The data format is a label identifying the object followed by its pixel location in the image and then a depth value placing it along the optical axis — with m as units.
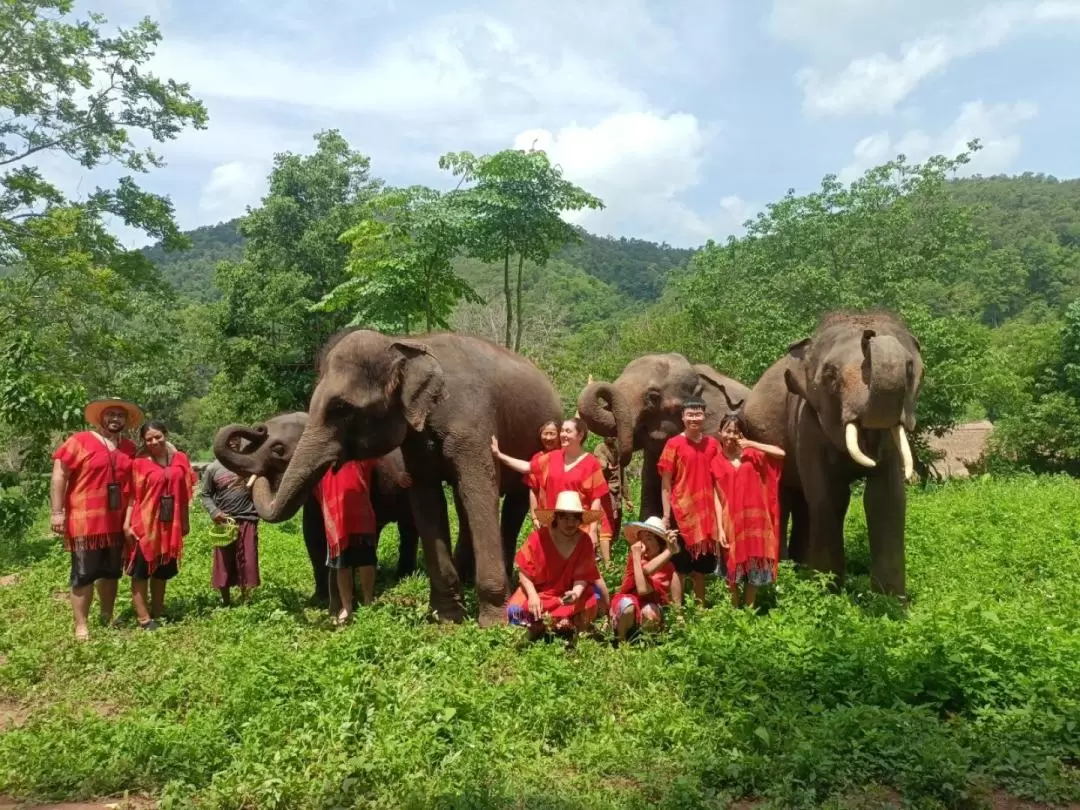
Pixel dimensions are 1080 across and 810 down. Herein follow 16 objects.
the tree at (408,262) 18.17
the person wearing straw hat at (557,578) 5.89
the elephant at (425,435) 6.60
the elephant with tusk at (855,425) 5.98
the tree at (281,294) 26.00
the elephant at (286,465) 7.85
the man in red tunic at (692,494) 6.56
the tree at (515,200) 17.58
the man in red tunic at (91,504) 7.02
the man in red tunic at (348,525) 7.13
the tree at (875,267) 18.31
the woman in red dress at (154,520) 7.32
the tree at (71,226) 15.49
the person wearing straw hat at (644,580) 6.01
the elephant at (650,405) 9.15
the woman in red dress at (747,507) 6.25
